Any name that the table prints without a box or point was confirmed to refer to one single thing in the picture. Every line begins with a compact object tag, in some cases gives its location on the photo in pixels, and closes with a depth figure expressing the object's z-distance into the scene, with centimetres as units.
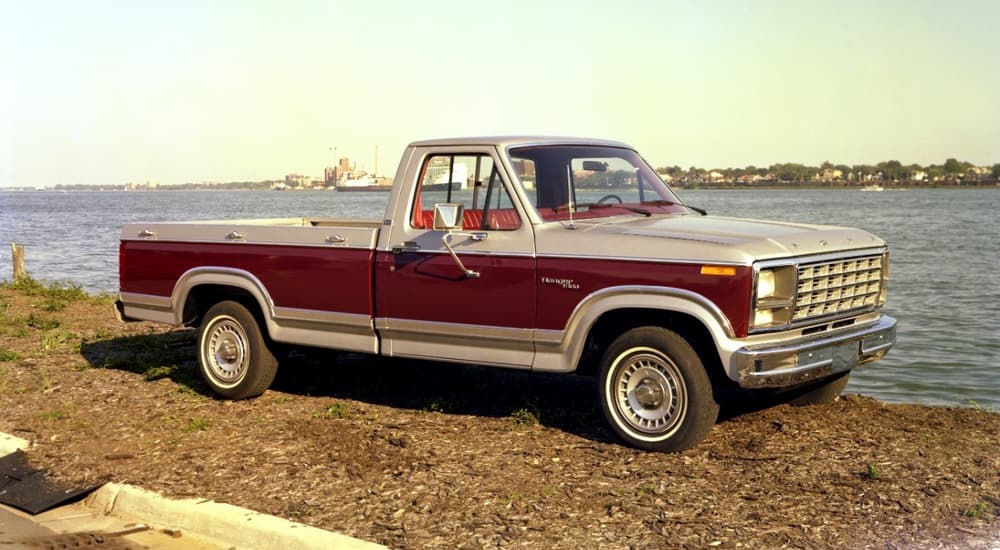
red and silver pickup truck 684
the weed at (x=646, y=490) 623
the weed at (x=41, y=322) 1338
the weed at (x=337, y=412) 845
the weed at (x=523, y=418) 792
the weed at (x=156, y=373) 1013
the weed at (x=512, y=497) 619
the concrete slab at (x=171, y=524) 588
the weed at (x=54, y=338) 1187
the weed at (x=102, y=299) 1656
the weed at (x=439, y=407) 855
